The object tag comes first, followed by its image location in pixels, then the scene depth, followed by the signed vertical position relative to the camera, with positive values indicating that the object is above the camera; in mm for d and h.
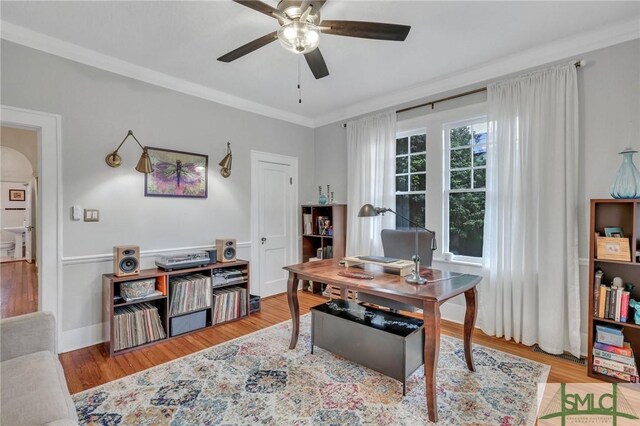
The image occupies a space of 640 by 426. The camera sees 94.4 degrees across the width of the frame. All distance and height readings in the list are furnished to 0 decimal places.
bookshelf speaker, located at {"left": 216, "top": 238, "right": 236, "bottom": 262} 3443 -450
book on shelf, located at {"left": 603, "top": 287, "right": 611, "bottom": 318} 2182 -704
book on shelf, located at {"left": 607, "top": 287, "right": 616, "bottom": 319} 2160 -700
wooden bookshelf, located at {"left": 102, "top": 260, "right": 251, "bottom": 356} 2582 -822
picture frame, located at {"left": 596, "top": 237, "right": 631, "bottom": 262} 2119 -295
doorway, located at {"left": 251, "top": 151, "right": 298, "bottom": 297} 4070 -110
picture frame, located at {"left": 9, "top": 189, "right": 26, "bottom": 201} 7125 +433
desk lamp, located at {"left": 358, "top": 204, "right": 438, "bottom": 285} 2035 -351
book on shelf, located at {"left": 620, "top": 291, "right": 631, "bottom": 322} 2119 -707
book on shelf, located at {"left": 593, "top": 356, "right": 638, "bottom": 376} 2072 -1127
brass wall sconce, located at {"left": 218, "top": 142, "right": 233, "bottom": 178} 3645 +572
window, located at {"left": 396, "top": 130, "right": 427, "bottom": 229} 3604 +423
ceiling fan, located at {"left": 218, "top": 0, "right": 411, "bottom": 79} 1671 +1098
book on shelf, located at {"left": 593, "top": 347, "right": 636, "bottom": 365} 2087 -1069
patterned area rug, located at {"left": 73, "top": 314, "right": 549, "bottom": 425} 1776 -1239
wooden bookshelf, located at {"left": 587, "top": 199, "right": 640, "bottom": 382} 2121 -409
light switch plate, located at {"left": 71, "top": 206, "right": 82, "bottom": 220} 2650 +2
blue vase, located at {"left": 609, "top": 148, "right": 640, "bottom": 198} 2100 +207
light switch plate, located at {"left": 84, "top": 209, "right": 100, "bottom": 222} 2721 -27
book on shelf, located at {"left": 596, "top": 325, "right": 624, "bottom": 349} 2146 -931
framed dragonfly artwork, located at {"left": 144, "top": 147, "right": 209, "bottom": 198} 3131 +410
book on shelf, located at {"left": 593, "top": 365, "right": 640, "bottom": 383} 2072 -1187
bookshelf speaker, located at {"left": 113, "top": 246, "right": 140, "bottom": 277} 2713 -451
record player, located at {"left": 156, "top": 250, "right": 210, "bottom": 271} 2957 -501
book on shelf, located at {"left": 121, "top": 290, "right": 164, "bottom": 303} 2679 -789
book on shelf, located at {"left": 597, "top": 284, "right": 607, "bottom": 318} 2193 -676
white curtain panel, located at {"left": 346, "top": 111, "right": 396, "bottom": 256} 3732 +448
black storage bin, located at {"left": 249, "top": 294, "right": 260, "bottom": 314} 3586 -1132
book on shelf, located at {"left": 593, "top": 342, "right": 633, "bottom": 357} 2115 -1019
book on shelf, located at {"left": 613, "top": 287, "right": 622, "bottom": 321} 2139 -688
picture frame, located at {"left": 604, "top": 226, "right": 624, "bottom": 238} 2223 -177
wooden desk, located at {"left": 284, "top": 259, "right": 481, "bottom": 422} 1742 -522
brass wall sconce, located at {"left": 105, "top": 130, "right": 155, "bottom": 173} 2836 +506
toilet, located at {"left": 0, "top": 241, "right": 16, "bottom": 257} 6984 -844
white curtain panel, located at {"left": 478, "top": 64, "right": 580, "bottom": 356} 2498 -36
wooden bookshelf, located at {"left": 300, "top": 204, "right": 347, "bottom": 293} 4211 -350
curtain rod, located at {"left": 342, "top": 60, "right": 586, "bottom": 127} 3004 +1225
